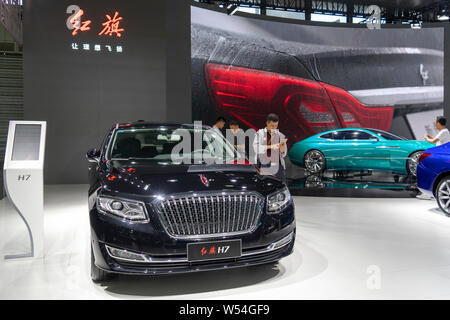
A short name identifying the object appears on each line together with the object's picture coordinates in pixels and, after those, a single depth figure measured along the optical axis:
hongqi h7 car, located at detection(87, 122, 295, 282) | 2.34
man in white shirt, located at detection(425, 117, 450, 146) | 6.29
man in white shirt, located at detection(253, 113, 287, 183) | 4.60
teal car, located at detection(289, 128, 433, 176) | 7.52
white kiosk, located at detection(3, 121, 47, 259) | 3.27
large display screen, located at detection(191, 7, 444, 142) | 10.17
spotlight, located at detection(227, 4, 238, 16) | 9.94
